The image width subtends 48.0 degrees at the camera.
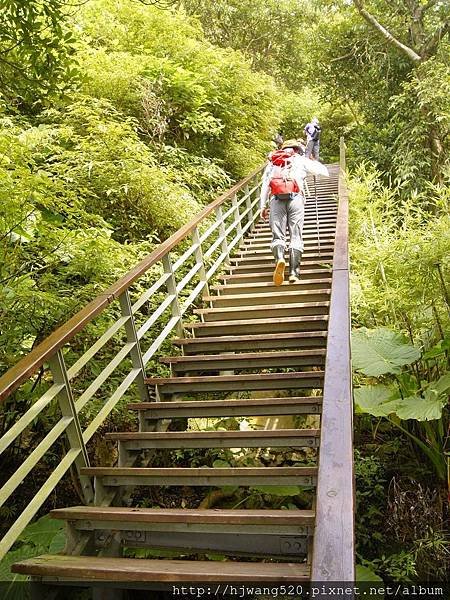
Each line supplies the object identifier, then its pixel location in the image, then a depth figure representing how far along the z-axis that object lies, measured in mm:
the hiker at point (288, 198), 5820
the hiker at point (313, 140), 13302
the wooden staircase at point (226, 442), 1596
